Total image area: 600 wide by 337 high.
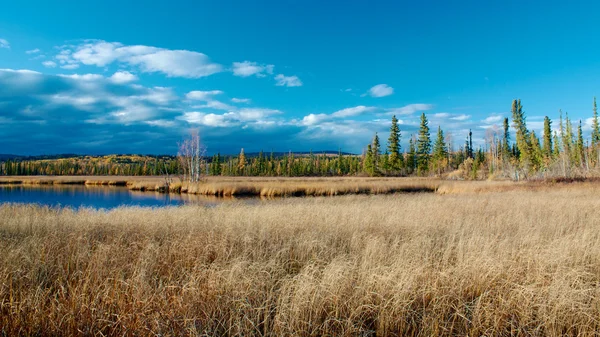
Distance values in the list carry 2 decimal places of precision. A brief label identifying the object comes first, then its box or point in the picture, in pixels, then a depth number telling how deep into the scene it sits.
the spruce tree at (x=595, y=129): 57.34
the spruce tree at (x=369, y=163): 65.50
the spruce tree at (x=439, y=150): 62.44
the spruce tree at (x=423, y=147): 59.86
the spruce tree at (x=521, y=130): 52.31
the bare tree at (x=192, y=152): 38.59
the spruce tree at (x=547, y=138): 65.12
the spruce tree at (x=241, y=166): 93.22
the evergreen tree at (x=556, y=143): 62.91
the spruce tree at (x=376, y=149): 66.66
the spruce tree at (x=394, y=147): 56.97
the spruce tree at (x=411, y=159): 68.44
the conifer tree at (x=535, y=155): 55.29
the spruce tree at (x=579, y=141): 63.97
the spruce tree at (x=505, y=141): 57.69
